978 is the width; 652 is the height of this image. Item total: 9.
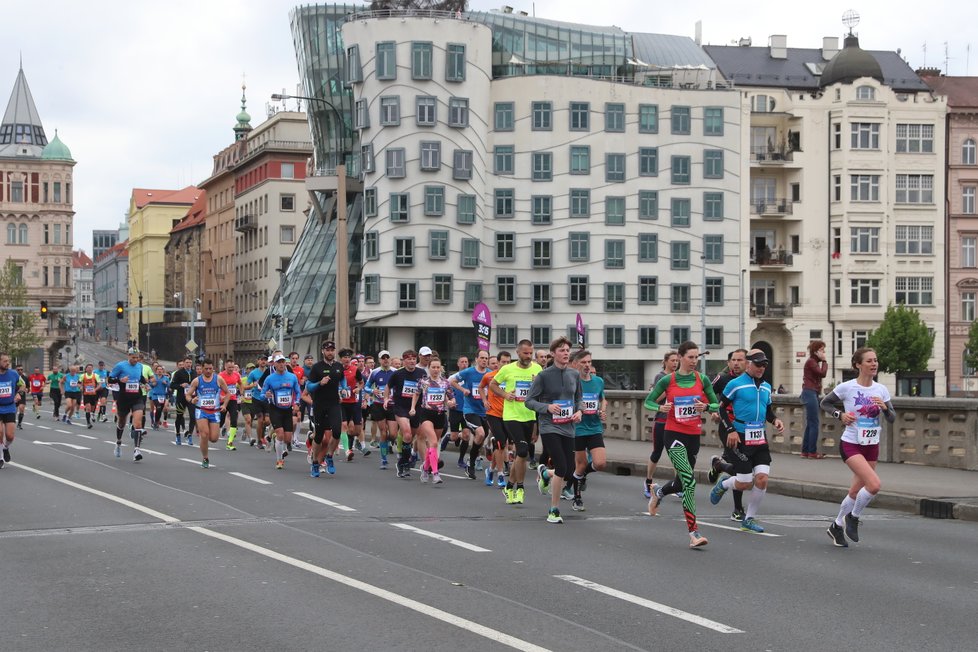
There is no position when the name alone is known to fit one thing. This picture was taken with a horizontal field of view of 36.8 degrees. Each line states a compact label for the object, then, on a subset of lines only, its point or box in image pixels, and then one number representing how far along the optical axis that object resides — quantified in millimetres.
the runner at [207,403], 23016
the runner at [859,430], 12938
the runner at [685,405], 13870
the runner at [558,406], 14922
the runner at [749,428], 13984
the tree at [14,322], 105875
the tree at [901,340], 71375
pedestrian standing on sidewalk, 22672
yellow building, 172750
